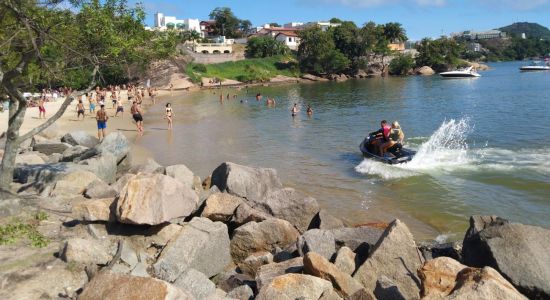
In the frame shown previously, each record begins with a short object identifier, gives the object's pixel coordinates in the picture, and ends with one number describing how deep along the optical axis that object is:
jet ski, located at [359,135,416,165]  19.48
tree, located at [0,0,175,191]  10.23
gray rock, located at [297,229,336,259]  8.61
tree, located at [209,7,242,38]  127.06
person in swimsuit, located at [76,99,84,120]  33.97
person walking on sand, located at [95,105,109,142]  25.84
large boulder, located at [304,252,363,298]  7.19
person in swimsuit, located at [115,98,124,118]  37.28
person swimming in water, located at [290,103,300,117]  38.53
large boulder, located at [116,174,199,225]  8.57
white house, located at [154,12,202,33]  127.16
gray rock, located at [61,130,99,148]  20.30
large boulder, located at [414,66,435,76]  108.56
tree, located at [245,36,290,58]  106.31
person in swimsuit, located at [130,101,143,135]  29.12
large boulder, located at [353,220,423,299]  7.57
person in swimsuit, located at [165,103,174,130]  31.31
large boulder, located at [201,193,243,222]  10.25
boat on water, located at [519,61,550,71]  107.52
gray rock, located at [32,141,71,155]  17.95
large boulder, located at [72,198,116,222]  9.16
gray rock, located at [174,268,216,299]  7.03
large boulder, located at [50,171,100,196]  11.37
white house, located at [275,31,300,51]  122.08
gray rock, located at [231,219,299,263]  9.59
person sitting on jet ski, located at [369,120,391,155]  20.17
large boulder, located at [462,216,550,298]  6.81
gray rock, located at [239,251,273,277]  8.86
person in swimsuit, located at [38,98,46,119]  33.39
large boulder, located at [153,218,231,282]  7.93
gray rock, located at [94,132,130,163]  16.67
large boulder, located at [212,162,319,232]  11.36
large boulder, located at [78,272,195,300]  5.78
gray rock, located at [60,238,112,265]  7.45
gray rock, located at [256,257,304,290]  7.68
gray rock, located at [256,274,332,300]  6.78
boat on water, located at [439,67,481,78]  90.75
